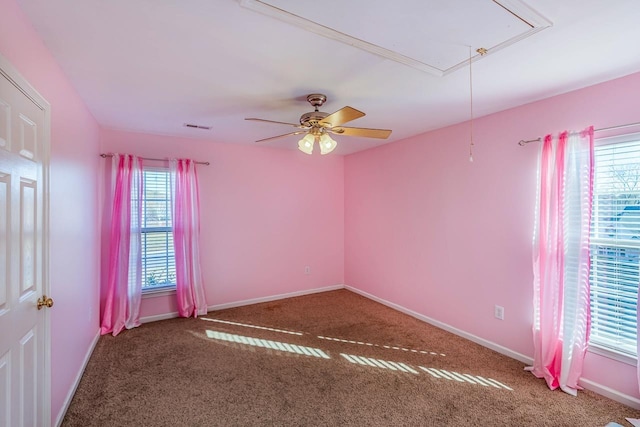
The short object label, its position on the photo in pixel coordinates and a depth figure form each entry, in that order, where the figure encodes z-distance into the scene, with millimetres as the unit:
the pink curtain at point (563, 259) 2293
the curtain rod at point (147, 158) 3439
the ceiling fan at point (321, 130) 2322
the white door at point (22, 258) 1288
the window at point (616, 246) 2168
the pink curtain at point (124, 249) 3406
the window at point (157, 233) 3725
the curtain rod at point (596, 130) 2121
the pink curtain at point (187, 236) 3793
